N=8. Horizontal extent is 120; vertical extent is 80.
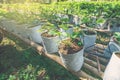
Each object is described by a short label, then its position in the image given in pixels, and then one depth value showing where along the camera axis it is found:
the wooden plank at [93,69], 1.19
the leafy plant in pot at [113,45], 1.17
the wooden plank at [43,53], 1.23
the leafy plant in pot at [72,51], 1.15
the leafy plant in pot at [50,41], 1.41
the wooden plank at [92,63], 1.27
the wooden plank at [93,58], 1.34
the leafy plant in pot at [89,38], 1.46
